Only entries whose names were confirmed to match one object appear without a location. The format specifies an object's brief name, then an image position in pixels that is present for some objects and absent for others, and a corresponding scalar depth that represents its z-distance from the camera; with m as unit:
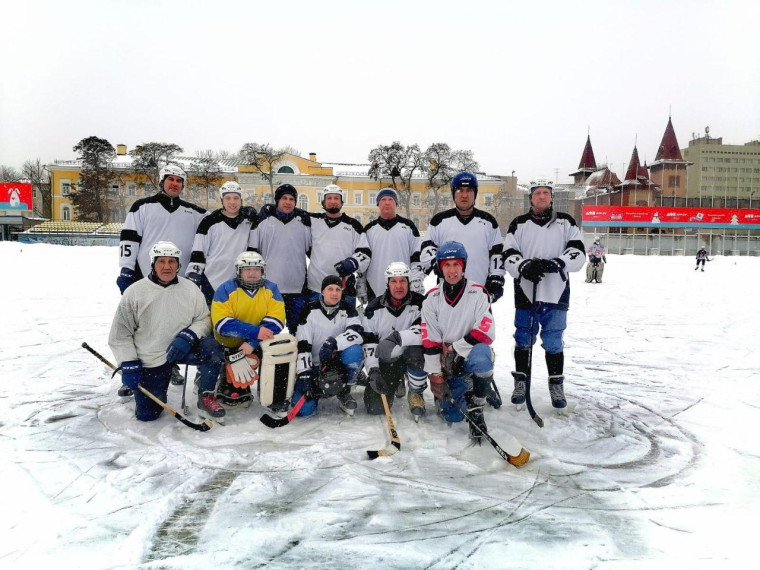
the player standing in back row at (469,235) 4.52
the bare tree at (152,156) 46.19
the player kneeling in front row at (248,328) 4.00
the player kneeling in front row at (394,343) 3.98
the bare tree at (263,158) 50.81
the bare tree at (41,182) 59.97
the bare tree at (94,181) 47.66
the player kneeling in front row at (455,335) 3.77
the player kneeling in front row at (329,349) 4.03
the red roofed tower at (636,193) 54.07
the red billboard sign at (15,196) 35.03
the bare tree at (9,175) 63.53
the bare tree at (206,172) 50.12
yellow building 51.69
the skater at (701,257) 23.82
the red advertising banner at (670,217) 43.94
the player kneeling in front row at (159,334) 3.87
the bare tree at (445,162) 49.44
